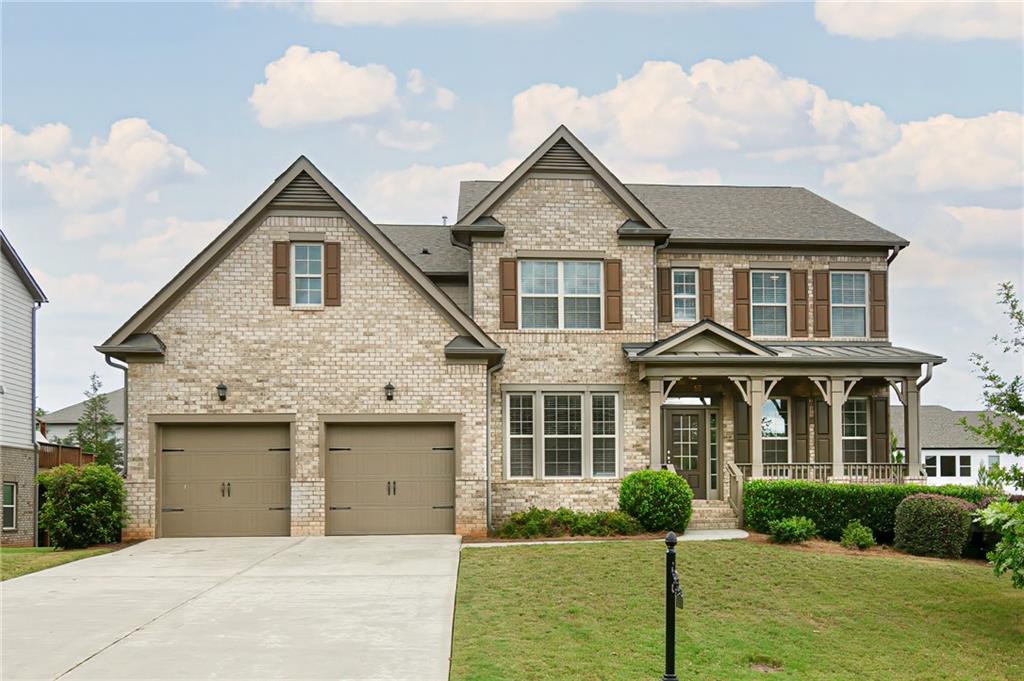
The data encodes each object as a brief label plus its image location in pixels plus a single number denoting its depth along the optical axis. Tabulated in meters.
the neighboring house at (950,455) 65.44
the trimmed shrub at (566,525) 20.67
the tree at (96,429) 47.75
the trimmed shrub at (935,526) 19.36
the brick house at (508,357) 21.38
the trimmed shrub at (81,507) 20.06
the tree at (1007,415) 14.07
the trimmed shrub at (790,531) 19.70
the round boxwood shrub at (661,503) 20.77
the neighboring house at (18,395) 28.78
